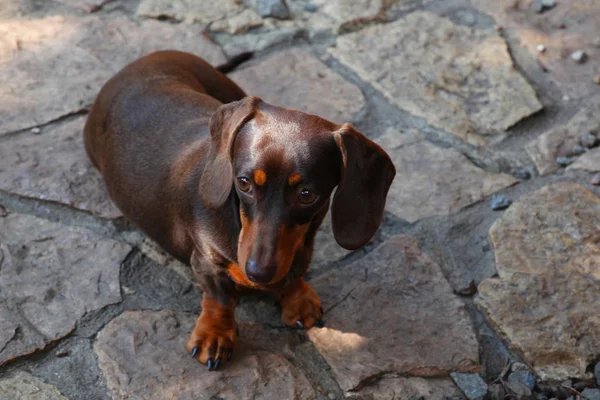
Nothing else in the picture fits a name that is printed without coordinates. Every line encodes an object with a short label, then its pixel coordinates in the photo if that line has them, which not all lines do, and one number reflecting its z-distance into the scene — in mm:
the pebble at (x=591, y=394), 2982
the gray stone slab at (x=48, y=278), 2947
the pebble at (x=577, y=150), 3955
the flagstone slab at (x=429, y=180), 3689
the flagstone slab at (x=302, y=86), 4133
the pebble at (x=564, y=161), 3902
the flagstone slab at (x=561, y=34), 4355
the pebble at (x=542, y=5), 4742
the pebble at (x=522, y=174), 3855
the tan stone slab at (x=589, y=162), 3828
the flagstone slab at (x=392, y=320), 3020
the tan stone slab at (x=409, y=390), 2910
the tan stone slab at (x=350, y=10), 4705
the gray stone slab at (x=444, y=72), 4145
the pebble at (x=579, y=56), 4438
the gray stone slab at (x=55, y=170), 3496
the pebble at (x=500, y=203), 3674
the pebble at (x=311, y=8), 4773
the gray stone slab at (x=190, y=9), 4602
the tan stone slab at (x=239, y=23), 4566
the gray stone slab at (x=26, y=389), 2719
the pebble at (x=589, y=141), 3969
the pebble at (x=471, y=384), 2947
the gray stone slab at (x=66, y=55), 3918
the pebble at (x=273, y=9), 4680
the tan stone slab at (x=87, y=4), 4535
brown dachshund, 2559
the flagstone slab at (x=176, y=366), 2820
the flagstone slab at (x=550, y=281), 3088
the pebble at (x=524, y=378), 3020
